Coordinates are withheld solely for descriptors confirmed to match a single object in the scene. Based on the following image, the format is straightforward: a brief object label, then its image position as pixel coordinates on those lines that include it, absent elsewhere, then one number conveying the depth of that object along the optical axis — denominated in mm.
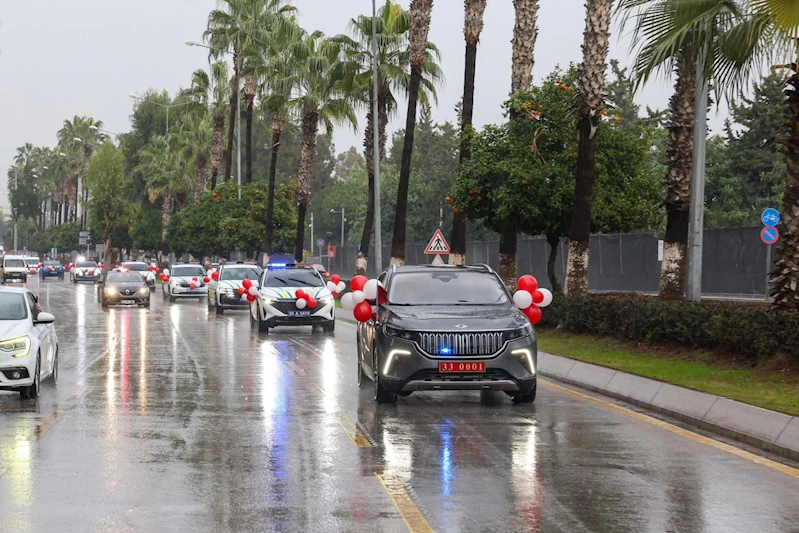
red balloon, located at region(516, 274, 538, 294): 20438
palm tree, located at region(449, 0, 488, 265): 36250
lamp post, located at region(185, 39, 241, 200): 70219
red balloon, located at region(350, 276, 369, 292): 21344
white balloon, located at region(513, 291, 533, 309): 17562
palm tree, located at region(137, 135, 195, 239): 97562
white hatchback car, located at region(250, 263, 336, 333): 31391
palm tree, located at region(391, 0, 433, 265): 41625
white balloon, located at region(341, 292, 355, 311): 18812
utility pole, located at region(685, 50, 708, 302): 21641
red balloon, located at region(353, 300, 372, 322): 16719
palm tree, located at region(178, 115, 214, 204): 91500
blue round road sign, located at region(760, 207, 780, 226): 34938
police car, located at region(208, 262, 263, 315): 42438
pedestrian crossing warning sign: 37375
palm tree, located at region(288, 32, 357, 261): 55281
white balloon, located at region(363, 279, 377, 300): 17031
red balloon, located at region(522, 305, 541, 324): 18562
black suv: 14641
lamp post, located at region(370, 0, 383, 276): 44094
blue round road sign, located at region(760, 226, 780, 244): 35250
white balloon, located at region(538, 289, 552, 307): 19922
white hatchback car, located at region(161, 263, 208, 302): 54250
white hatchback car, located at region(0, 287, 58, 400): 15234
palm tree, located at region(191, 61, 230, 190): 81000
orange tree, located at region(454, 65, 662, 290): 30734
